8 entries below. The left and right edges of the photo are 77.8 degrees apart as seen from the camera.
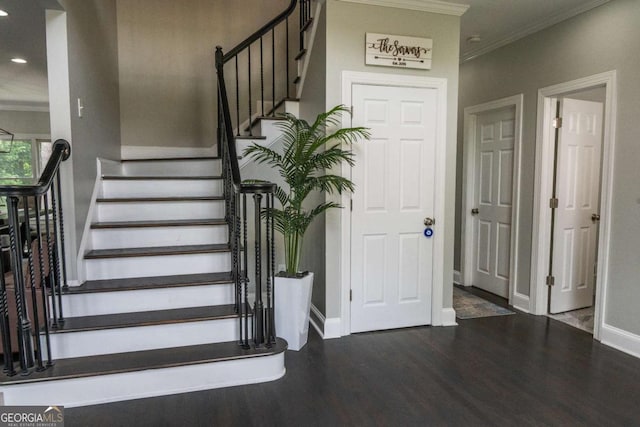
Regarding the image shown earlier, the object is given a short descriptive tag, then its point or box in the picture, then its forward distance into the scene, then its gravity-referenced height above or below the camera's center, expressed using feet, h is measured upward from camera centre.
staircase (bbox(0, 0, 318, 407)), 7.29 -2.89
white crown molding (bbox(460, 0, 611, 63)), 10.42 +4.47
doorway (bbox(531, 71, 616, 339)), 11.96 -0.58
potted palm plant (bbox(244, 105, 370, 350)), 9.38 -0.64
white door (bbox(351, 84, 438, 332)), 10.55 -0.77
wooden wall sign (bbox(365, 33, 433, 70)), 10.18 +3.30
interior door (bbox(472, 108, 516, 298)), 13.48 -0.78
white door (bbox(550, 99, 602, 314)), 12.10 -0.80
